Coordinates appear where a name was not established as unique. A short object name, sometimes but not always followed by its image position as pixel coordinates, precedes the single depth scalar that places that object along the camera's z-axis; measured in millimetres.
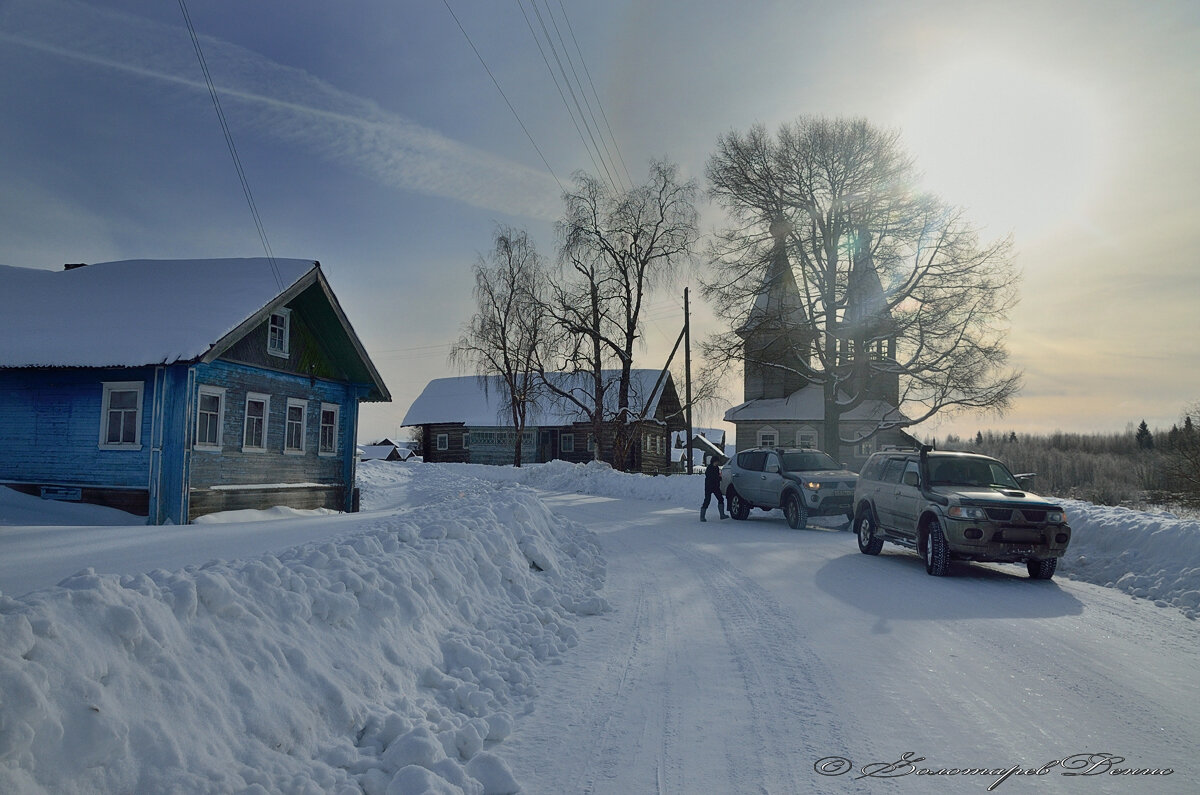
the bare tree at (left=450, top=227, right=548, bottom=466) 44656
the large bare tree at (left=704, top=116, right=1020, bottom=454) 28109
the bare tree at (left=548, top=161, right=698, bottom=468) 37625
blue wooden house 16719
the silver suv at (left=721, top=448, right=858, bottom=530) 17891
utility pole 35406
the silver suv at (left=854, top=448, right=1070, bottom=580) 10453
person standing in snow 20000
